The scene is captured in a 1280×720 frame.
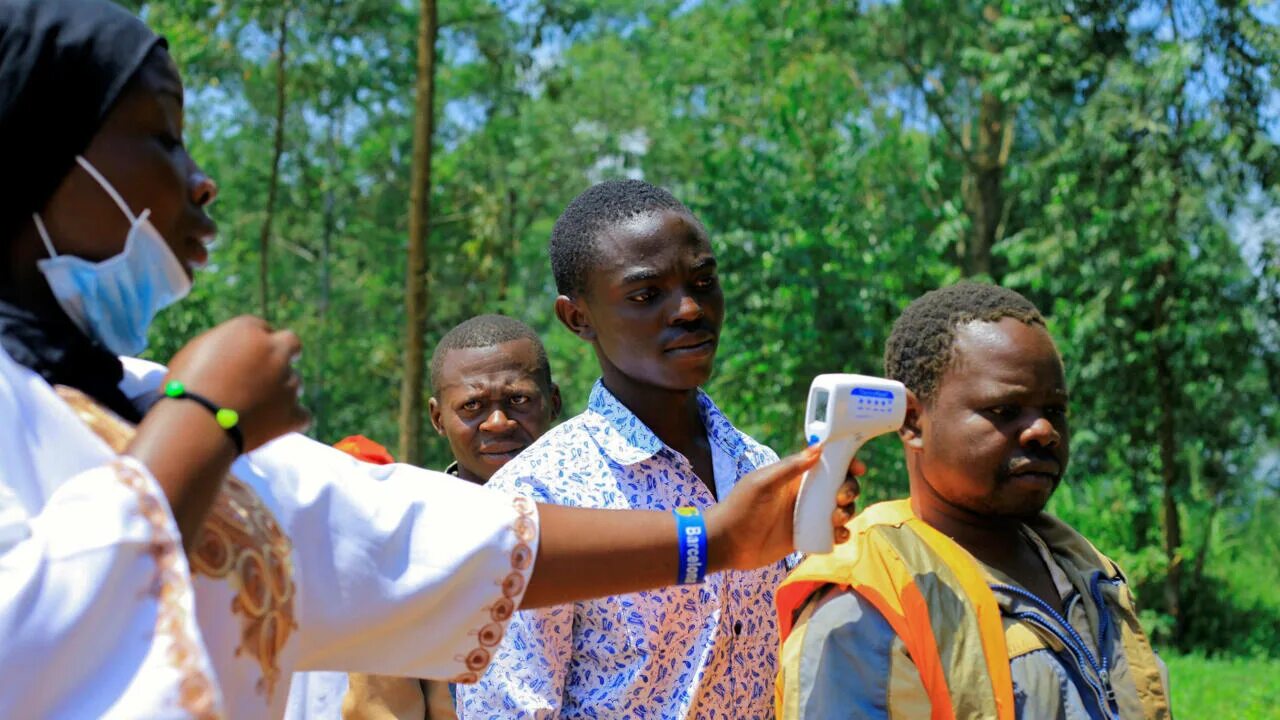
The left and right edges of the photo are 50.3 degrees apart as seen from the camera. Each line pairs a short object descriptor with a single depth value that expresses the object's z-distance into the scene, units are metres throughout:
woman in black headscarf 1.38
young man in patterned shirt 2.82
